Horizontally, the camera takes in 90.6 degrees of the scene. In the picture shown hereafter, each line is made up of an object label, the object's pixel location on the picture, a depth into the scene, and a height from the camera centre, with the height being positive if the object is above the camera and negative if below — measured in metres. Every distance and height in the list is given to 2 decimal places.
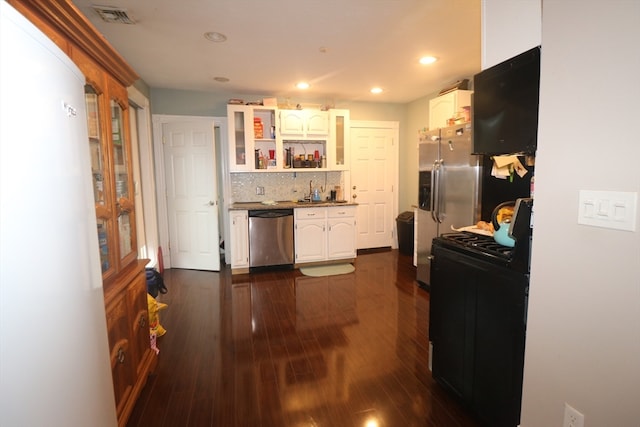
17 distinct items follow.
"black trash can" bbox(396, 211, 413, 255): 5.04 -0.85
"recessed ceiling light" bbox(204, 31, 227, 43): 2.63 +1.23
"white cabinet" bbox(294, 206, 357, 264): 4.44 -0.76
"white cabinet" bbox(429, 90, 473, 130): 3.76 +0.90
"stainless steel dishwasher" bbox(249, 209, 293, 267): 4.27 -0.76
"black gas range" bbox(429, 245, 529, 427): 1.45 -0.79
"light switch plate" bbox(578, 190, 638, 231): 1.00 -0.11
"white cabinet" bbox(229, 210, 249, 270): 4.20 -0.75
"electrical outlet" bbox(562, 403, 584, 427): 1.19 -0.91
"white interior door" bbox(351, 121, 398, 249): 5.30 -0.02
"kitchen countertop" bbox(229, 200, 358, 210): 4.30 -0.33
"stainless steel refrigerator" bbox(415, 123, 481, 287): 2.94 -0.07
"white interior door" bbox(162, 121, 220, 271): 4.38 -0.17
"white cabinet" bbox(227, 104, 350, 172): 4.38 +0.61
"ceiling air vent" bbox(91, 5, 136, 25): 2.21 +1.22
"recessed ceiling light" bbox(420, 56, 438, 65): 3.25 +1.25
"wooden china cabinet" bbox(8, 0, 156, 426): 1.35 -0.03
